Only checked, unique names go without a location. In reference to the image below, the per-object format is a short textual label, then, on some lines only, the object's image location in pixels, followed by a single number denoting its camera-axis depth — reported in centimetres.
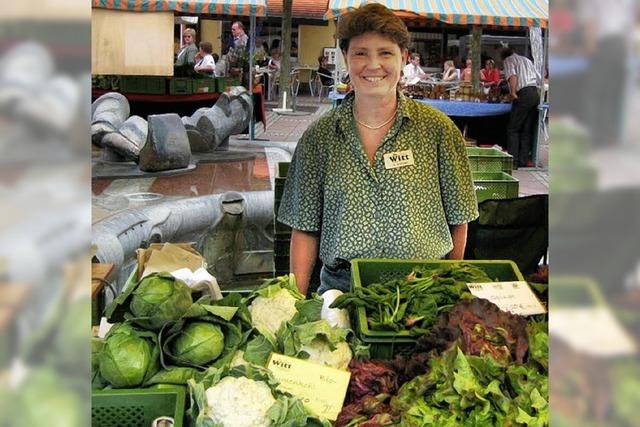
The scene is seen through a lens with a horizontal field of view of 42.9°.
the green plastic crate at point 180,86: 1284
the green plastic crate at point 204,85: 1305
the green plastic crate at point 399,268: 296
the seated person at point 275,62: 2088
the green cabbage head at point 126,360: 220
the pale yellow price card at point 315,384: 213
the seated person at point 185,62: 1320
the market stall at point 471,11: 766
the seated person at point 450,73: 1620
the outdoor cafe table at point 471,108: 1185
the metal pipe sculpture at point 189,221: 564
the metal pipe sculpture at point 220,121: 1127
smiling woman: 335
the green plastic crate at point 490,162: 630
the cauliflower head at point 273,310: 257
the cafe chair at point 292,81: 2010
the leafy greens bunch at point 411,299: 248
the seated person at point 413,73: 1392
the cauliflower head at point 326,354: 229
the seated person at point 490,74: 1655
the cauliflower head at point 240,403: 199
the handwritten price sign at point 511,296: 250
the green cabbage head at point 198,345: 232
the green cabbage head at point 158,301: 241
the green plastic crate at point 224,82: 1352
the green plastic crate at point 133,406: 210
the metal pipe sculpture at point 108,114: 961
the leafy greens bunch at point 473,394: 198
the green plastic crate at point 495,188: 546
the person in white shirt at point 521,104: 1169
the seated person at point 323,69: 2252
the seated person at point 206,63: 1505
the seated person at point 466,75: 1575
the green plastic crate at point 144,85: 1274
